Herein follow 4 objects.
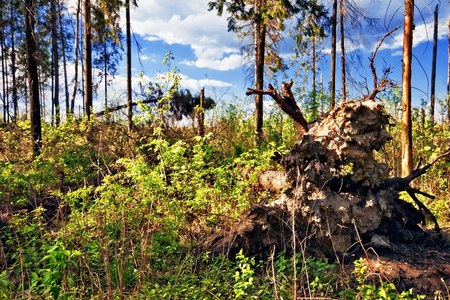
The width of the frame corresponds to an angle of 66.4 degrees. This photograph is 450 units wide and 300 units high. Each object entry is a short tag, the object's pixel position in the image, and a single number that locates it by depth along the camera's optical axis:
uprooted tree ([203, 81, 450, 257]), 3.90
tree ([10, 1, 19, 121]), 21.09
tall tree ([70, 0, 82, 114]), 19.33
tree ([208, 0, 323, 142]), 9.16
